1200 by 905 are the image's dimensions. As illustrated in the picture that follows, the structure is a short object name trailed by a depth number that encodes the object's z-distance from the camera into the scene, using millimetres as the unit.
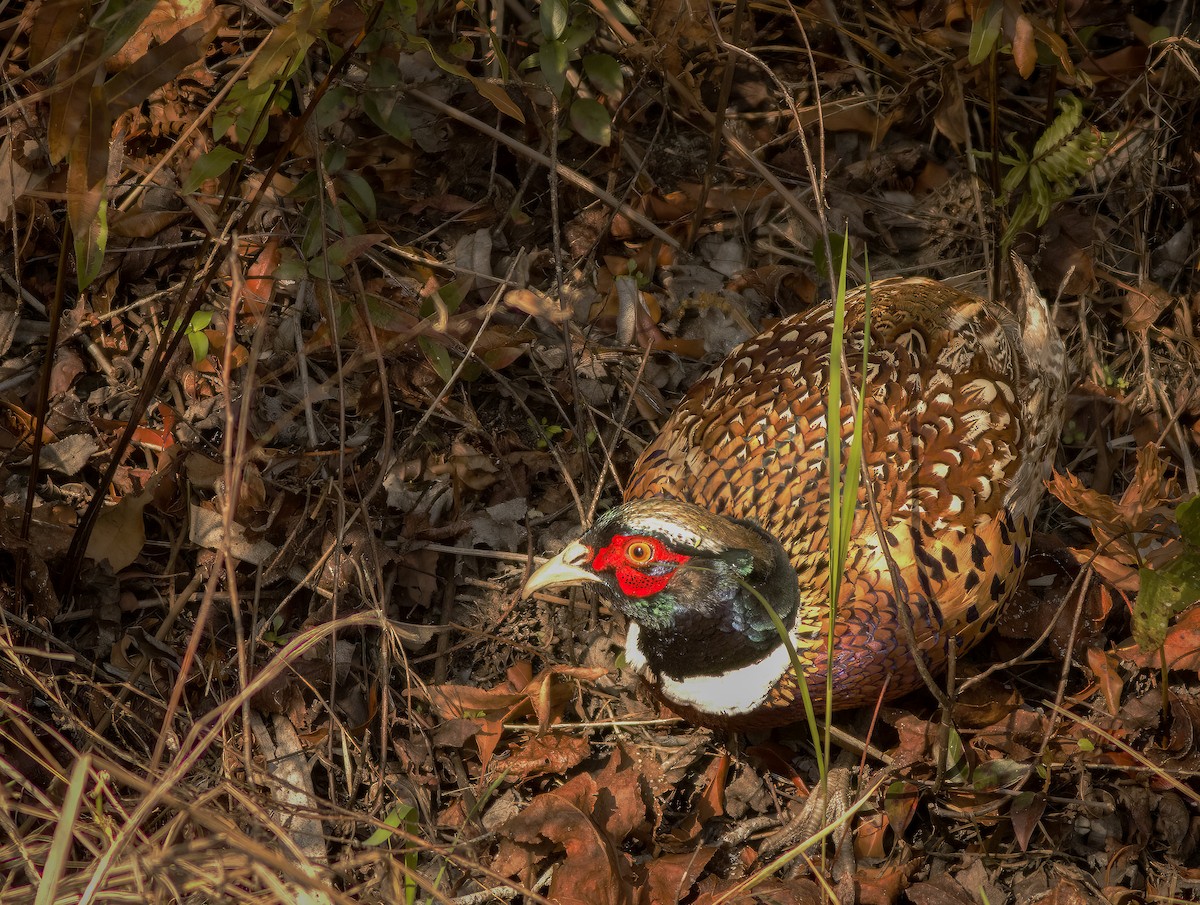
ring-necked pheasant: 5922
